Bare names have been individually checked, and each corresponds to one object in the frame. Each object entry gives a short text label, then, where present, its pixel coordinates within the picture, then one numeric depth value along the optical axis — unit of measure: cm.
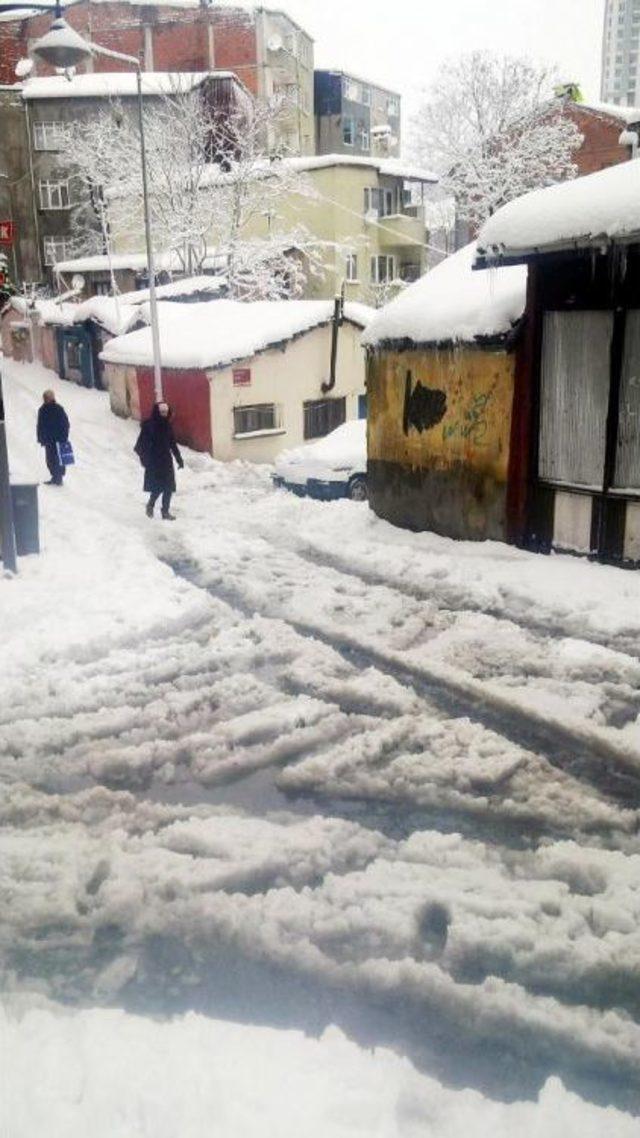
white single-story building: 2014
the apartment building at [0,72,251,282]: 4084
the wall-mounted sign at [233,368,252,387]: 2025
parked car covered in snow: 1505
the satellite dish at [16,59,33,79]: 4265
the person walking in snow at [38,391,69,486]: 1452
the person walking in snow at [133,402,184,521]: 1247
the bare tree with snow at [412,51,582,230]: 3903
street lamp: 858
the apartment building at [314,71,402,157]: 5159
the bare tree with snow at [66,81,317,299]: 3397
